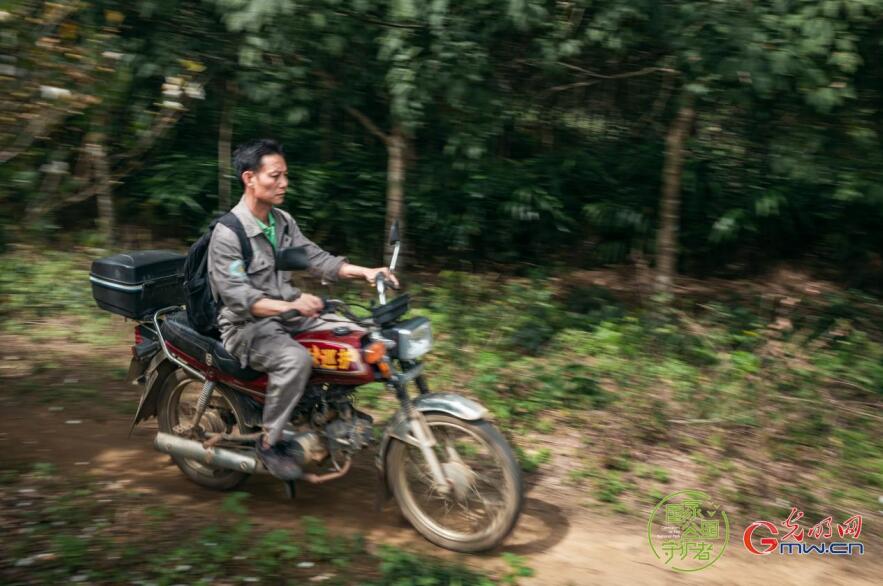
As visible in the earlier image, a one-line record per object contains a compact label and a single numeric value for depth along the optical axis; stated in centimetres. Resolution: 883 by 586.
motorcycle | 464
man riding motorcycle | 465
